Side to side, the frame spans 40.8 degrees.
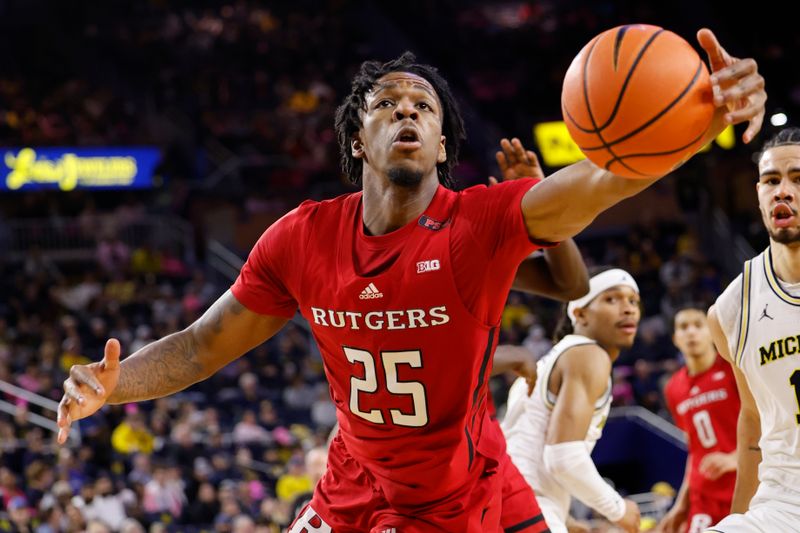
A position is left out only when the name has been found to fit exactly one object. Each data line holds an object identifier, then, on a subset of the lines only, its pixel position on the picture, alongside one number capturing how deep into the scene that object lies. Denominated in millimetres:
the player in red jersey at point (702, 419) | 6539
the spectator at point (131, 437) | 12219
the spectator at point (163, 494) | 11039
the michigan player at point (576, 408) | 5145
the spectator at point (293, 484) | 11578
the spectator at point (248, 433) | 12914
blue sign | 17375
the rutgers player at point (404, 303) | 3521
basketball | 2949
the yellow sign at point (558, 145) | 19656
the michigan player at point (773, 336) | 4355
